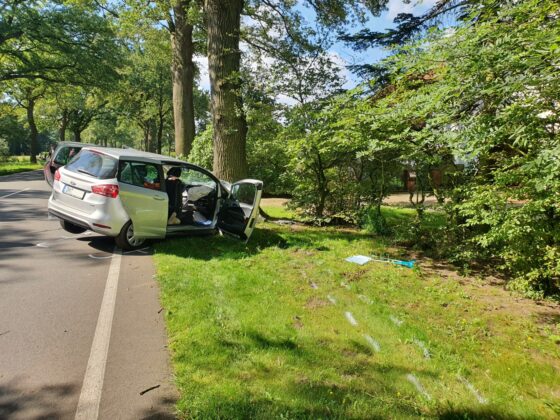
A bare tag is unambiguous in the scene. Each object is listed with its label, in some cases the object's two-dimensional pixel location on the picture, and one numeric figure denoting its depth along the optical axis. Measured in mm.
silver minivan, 6234
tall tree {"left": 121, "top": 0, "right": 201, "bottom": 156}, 16250
